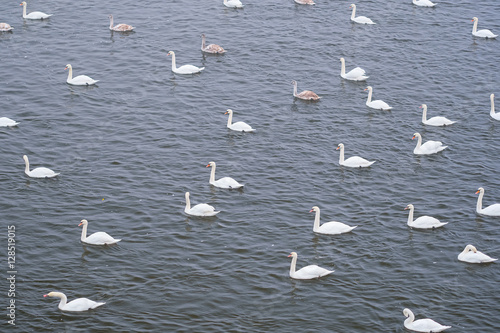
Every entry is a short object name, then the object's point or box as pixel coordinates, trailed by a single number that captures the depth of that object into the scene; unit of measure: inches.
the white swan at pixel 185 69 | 1872.5
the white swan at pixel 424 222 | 1283.2
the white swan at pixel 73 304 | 1046.4
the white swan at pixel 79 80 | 1784.0
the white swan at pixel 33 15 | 2137.1
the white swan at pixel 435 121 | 1658.5
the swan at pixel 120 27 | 2090.3
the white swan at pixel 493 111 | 1689.2
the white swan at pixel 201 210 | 1299.2
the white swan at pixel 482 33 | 2139.5
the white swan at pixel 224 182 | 1387.8
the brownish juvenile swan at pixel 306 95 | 1743.4
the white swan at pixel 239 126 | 1596.9
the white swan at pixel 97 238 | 1206.3
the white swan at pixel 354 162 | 1478.8
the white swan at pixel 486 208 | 1332.4
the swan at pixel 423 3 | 2337.6
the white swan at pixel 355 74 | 1850.4
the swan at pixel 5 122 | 1578.5
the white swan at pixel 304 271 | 1146.0
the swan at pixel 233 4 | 2304.3
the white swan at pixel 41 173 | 1392.7
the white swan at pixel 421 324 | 1035.9
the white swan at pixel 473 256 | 1191.6
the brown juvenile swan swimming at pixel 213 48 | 1978.3
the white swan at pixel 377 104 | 1717.5
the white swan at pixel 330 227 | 1258.1
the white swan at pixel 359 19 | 2195.3
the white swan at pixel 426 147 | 1541.6
